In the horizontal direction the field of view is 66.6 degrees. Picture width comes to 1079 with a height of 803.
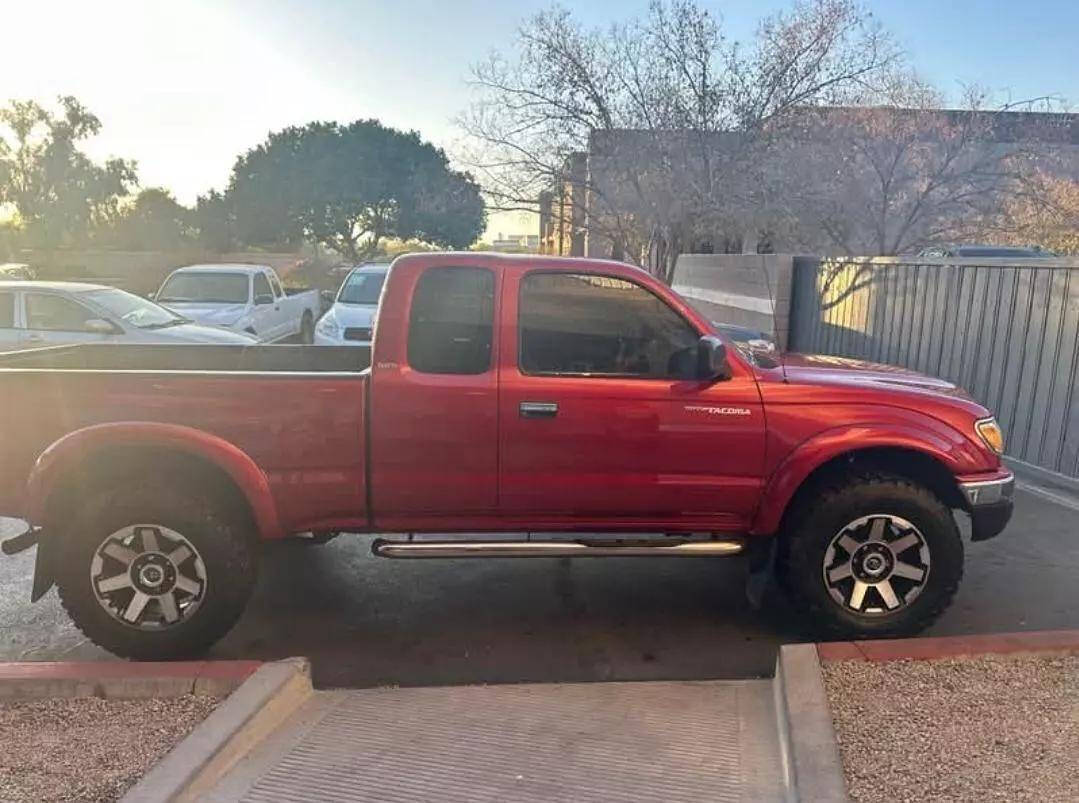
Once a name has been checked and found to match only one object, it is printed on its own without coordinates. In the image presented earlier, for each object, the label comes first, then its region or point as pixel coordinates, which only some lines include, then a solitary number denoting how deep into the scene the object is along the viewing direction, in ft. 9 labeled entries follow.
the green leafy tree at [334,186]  140.36
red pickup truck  13.00
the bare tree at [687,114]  41.78
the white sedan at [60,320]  30.67
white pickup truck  42.37
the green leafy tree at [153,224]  130.31
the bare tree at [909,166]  40.42
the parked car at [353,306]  36.83
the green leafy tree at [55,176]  108.68
